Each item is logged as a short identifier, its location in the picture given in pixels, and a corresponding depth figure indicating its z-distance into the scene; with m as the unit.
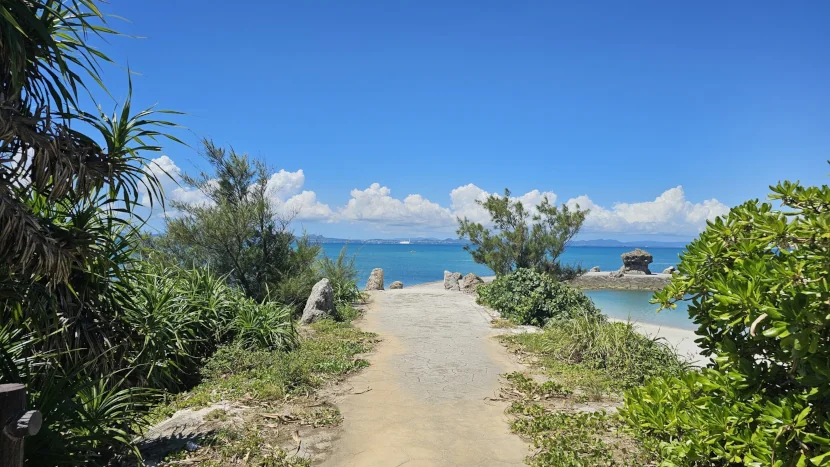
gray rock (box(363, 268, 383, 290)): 24.88
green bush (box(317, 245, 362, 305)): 16.61
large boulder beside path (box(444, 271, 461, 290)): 24.89
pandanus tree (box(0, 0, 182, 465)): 3.25
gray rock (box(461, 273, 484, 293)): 22.98
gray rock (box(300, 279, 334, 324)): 12.16
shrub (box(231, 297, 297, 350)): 8.16
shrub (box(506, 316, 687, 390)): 7.21
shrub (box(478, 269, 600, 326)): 12.12
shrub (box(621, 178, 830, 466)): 2.15
